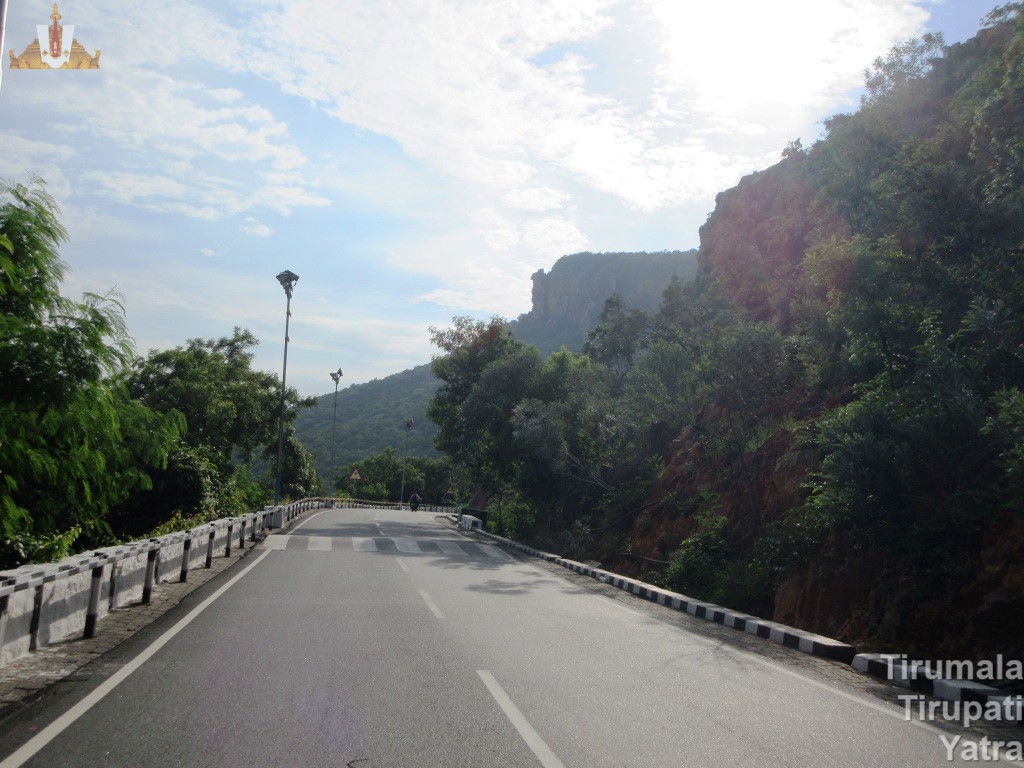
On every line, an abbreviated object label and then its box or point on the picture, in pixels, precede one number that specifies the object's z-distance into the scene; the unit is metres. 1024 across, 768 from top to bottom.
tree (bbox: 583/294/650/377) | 62.16
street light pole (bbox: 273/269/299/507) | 32.38
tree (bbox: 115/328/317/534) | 22.19
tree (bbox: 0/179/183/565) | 10.99
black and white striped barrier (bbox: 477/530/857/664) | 9.77
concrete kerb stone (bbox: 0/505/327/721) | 6.36
